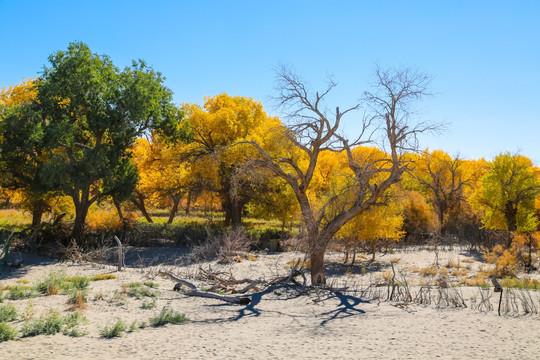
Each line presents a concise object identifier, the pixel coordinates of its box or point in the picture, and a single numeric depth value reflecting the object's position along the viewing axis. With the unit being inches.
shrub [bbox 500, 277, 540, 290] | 566.9
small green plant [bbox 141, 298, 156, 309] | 439.6
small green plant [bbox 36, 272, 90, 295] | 482.0
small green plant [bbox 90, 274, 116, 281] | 604.5
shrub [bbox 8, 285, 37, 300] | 459.5
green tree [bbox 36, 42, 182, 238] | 842.8
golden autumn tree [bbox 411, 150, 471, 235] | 1533.0
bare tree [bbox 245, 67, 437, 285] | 567.5
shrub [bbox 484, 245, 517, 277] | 765.3
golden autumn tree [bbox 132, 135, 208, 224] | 1128.2
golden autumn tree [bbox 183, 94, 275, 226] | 1080.2
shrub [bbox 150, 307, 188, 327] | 374.3
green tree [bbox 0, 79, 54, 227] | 799.7
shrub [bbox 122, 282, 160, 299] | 491.8
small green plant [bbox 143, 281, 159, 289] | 554.9
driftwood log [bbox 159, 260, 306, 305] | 480.4
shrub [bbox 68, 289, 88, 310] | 415.3
